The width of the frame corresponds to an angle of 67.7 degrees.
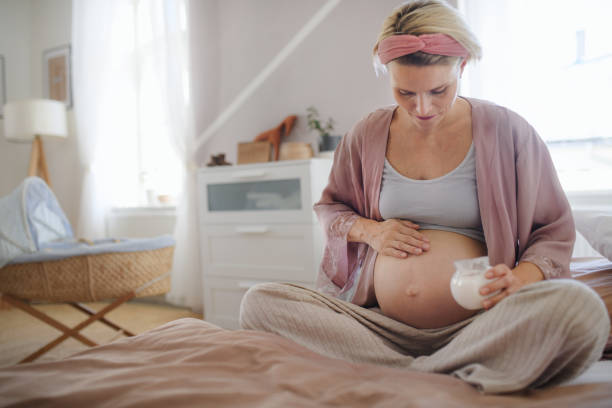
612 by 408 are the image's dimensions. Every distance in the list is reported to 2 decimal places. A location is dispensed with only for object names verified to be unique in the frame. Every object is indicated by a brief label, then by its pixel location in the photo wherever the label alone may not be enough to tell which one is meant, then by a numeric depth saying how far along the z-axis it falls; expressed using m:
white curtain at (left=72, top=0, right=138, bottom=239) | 3.78
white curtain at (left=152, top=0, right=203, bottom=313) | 3.20
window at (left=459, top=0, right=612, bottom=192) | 2.00
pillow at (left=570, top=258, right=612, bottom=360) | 1.02
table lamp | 3.65
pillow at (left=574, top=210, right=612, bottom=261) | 1.19
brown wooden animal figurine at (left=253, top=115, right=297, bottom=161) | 2.92
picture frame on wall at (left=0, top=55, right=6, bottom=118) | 4.23
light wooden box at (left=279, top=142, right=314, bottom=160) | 2.61
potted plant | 2.60
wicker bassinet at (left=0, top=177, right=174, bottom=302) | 2.18
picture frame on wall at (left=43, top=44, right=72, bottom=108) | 4.14
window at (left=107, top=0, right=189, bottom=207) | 3.85
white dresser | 2.38
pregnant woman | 1.02
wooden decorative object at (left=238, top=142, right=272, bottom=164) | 2.81
